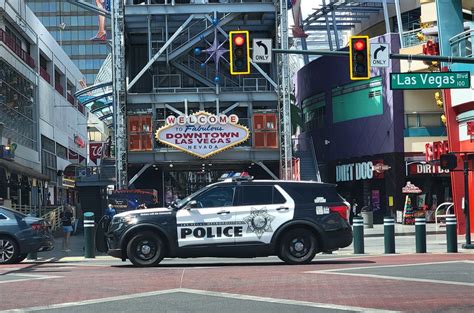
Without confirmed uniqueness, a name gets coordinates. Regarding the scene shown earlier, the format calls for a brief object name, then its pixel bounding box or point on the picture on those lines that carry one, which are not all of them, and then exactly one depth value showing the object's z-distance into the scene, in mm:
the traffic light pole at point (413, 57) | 19539
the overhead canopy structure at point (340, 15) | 50472
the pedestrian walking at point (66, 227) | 24344
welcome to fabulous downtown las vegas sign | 39750
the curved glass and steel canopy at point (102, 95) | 46738
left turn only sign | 20766
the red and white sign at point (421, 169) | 43250
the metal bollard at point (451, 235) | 19939
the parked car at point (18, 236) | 18156
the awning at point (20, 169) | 36031
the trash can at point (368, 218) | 37781
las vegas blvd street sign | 20609
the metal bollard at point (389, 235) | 20234
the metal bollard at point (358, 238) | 20438
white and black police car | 15492
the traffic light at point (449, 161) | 21500
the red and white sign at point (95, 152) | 56694
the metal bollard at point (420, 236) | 20016
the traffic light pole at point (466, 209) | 21203
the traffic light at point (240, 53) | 20156
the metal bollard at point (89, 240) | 20438
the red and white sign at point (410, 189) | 42312
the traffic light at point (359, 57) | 19828
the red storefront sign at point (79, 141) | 71125
